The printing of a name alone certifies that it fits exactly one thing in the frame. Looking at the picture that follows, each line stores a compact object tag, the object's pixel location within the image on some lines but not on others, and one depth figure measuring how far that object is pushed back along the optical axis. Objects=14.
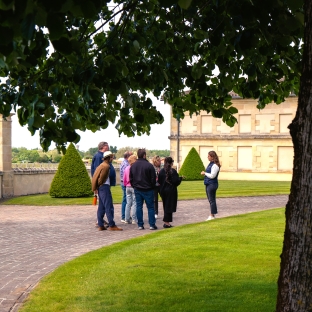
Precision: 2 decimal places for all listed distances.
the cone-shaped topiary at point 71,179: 25.64
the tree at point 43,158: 86.32
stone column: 27.59
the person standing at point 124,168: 15.55
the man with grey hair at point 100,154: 14.18
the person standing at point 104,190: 13.62
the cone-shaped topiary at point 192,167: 44.70
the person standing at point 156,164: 16.97
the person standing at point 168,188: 14.59
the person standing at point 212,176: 14.97
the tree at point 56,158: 81.86
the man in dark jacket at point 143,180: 13.90
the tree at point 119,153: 93.99
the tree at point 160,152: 107.10
